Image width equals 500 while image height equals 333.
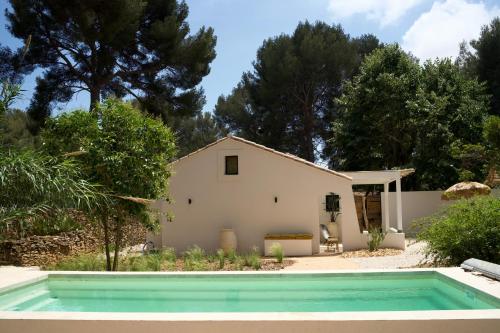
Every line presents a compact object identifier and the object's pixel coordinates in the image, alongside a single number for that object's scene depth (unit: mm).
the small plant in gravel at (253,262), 13475
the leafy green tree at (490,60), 33031
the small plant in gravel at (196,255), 15195
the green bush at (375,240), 18000
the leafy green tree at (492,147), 19242
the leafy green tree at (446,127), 27234
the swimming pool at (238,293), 7594
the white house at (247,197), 18906
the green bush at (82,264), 13109
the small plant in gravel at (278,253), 15055
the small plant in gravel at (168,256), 15364
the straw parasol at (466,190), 20656
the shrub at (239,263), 13609
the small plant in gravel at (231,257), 14794
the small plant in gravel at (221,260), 13656
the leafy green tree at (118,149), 12086
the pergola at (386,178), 19359
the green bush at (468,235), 10430
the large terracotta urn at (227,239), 18453
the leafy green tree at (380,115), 30141
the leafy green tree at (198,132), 45469
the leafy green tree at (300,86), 37812
